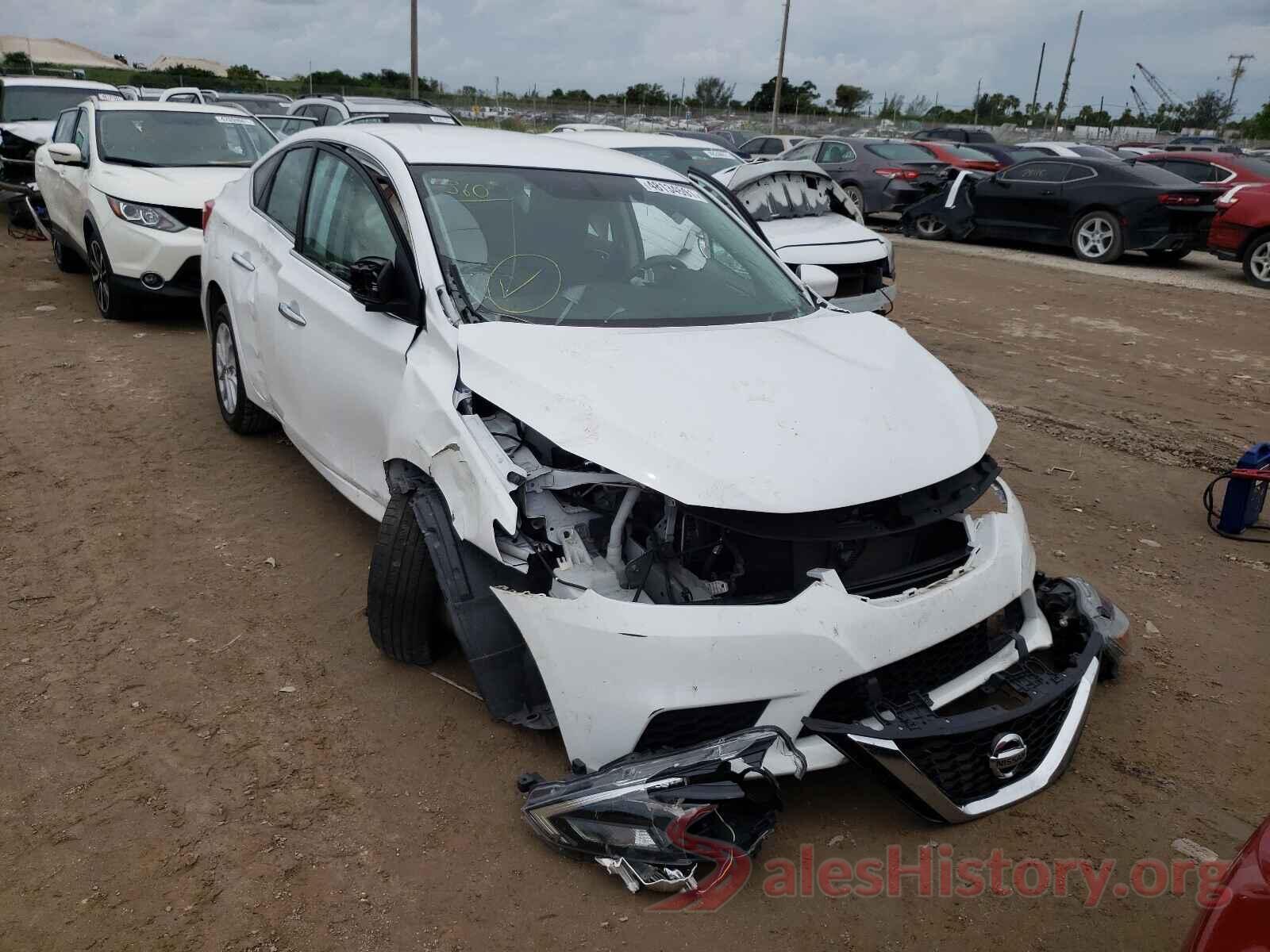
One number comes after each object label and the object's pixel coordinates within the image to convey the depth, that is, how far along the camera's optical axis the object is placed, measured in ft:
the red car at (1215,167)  47.67
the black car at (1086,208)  42.24
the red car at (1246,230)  38.01
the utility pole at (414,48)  100.84
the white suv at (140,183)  25.31
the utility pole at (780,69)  134.31
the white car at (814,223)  25.45
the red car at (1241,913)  5.26
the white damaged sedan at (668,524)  8.33
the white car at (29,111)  41.09
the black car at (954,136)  86.22
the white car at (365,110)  45.39
